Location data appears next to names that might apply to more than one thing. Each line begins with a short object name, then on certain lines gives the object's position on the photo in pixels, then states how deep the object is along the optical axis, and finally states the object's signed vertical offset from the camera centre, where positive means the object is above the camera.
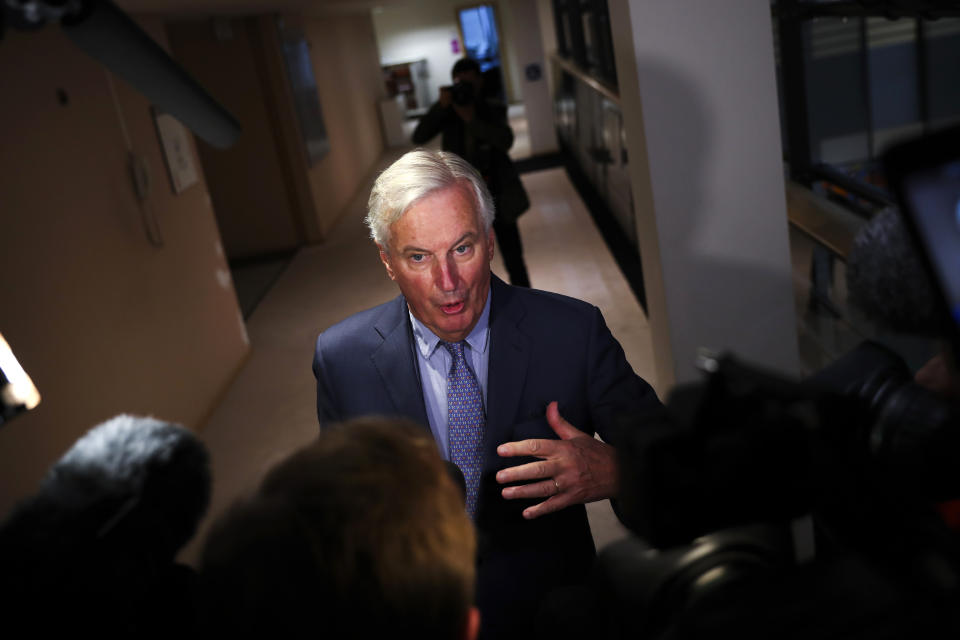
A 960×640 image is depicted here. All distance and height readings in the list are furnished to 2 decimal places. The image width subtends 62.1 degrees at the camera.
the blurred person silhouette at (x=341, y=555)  0.56 -0.30
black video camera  0.55 -0.32
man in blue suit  1.53 -0.50
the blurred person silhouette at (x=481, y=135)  4.29 -0.19
